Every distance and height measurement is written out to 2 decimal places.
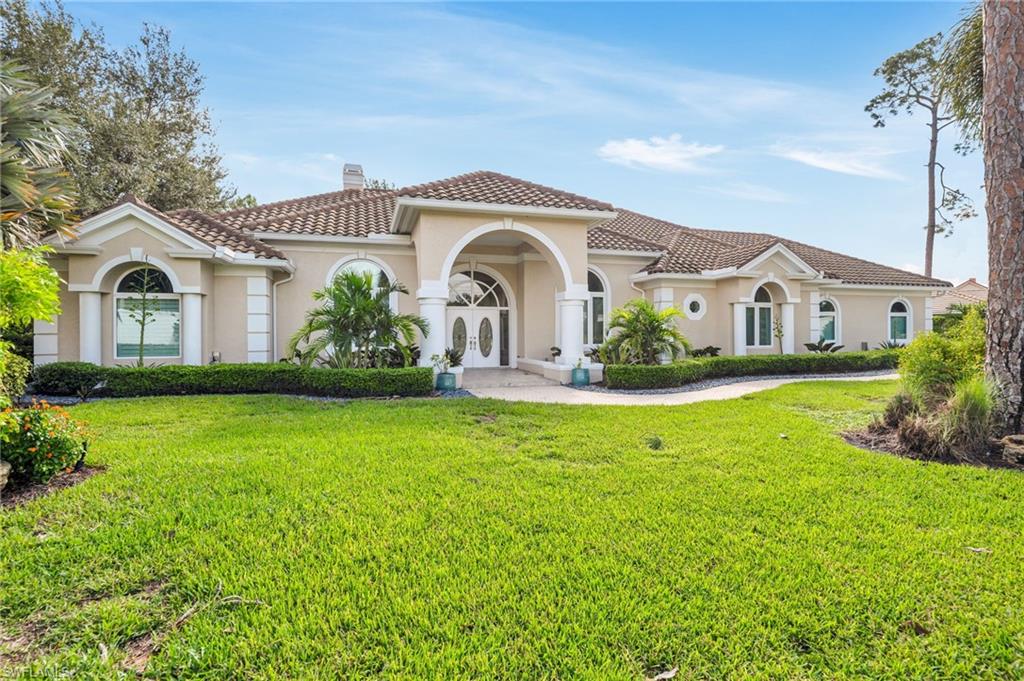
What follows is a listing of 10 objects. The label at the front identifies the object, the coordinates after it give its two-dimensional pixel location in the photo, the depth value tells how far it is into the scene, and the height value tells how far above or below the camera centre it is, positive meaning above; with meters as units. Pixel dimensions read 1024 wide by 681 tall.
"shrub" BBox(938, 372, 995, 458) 6.90 -1.21
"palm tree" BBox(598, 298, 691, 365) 15.32 +0.06
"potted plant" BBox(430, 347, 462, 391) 13.70 -1.03
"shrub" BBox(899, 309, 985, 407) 8.10 -0.43
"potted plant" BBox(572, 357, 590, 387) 15.13 -1.23
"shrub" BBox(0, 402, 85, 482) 5.19 -1.21
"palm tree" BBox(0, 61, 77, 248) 8.23 +3.40
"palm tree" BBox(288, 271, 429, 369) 13.09 +0.30
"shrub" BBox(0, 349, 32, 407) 9.40 -0.81
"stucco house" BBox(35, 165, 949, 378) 13.66 +2.11
